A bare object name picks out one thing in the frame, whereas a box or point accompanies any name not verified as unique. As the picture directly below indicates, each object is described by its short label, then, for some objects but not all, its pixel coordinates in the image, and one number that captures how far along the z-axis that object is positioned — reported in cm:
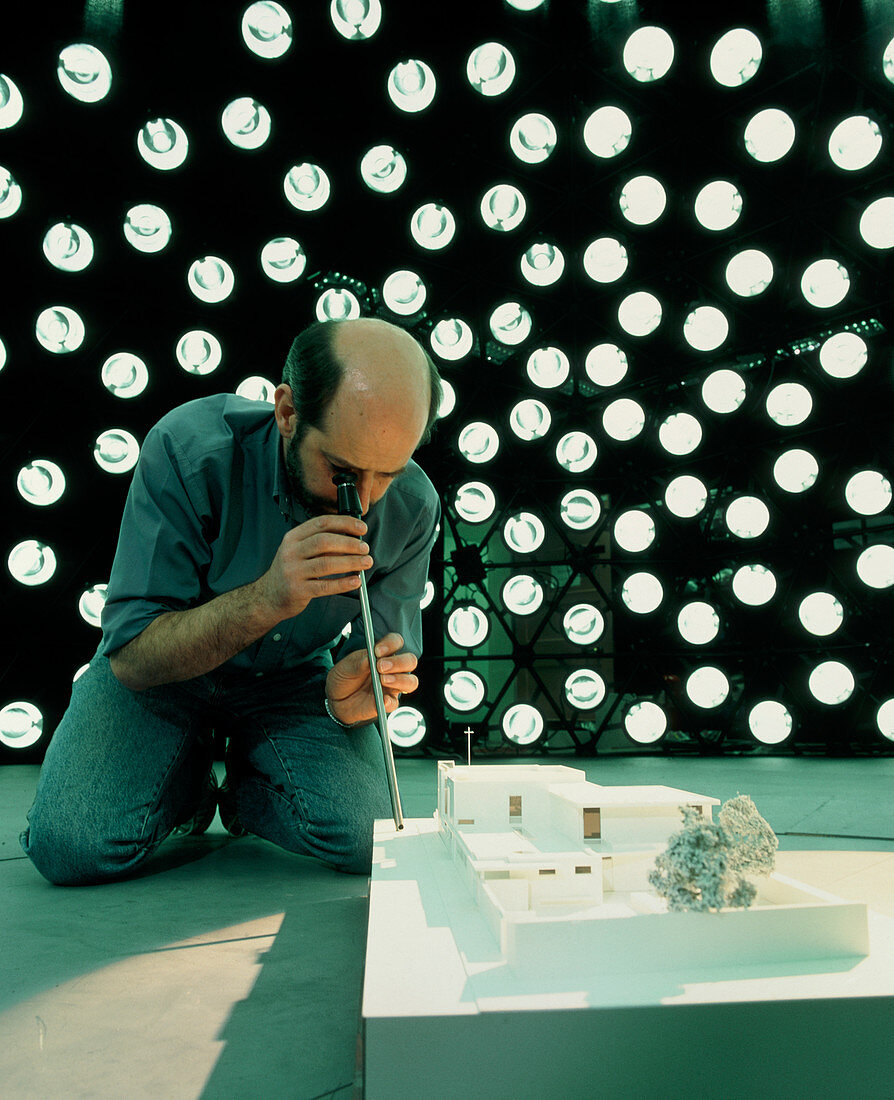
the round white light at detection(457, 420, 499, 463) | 457
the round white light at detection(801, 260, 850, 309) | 399
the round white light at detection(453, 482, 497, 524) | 455
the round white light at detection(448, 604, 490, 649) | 452
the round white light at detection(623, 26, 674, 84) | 413
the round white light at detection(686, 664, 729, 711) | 438
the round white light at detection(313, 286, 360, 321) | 425
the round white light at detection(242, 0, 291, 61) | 401
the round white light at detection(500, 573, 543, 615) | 457
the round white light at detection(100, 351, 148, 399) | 407
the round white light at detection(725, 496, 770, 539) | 429
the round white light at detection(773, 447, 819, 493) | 418
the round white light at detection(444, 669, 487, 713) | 450
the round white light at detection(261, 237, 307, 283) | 425
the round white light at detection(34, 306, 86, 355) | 396
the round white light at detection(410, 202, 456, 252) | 440
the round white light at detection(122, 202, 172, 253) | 402
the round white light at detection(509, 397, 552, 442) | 458
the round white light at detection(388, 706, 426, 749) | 437
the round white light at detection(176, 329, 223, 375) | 416
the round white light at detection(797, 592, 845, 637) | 415
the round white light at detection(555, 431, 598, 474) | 459
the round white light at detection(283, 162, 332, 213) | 423
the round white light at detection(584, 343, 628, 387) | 452
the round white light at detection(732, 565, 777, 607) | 432
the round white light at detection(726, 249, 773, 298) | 414
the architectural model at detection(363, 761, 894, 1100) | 58
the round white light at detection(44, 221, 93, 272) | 393
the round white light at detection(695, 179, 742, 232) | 417
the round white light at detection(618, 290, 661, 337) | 439
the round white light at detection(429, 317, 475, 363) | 450
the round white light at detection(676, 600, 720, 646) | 443
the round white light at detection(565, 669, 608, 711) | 450
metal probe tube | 130
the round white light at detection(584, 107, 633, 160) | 425
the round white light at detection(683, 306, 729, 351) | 428
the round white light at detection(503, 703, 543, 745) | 443
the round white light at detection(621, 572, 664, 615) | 454
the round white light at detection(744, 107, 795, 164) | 397
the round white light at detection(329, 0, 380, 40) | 406
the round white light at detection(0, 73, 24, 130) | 371
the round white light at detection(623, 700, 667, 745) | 446
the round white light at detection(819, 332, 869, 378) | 394
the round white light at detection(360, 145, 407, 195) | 429
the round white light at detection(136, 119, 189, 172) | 400
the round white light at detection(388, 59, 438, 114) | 421
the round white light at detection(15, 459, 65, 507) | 399
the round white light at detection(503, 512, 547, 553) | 460
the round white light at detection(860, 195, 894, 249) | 377
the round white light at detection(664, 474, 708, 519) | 444
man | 131
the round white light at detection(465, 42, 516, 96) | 423
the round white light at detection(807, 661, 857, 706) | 412
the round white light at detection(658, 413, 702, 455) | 440
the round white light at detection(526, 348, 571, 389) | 455
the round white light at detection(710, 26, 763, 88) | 399
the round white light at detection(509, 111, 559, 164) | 434
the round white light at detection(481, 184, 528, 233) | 440
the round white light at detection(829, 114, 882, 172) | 380
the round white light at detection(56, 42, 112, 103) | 381
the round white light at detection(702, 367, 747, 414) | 434
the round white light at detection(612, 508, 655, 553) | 454
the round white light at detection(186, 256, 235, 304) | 416
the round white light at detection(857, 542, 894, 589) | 397
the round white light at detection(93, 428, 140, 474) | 408
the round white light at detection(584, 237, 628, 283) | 442
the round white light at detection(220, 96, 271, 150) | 409
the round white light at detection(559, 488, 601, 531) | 467
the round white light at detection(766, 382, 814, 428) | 414
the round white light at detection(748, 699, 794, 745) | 425
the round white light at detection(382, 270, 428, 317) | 441
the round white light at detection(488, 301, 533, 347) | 452
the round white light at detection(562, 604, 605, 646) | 457
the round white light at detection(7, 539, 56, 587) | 400
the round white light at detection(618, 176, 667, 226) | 429
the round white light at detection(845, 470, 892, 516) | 398
